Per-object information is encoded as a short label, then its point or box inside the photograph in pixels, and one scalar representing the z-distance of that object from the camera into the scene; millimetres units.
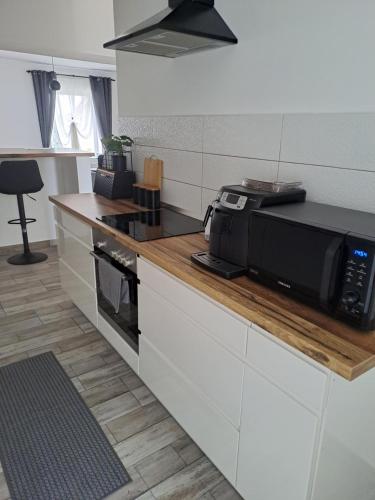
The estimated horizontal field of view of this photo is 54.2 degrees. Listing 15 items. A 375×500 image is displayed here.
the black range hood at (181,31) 1550
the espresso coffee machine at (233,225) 1347
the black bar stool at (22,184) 3547
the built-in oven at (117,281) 1888
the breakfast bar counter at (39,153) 3573
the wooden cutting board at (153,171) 2516
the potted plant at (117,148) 2742
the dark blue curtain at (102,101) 8117
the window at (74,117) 7918
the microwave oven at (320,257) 955
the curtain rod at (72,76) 7641
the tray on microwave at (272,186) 1434
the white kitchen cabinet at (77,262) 2321
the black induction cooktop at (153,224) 1892
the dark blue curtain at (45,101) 7336
